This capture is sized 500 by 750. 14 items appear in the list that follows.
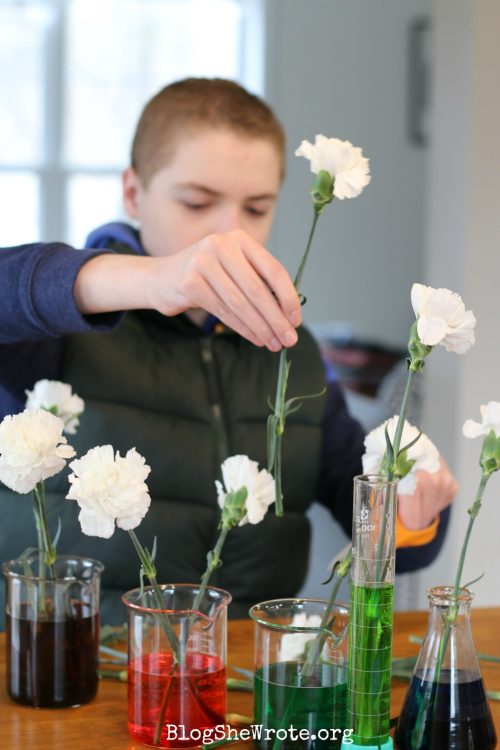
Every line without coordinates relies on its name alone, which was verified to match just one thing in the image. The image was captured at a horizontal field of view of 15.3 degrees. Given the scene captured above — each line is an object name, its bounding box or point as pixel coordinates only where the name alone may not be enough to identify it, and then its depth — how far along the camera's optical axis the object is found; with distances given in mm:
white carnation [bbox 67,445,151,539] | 1167
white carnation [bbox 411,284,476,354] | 1150
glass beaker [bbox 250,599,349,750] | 1201
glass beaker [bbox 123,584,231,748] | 1216
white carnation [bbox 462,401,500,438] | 1201
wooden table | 1253
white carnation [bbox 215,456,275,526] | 1223
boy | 1778
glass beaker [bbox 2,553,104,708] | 1293
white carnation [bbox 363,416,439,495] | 1229
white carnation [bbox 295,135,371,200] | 1209
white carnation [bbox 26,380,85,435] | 1379
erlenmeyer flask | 1202
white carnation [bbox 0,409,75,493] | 1223
